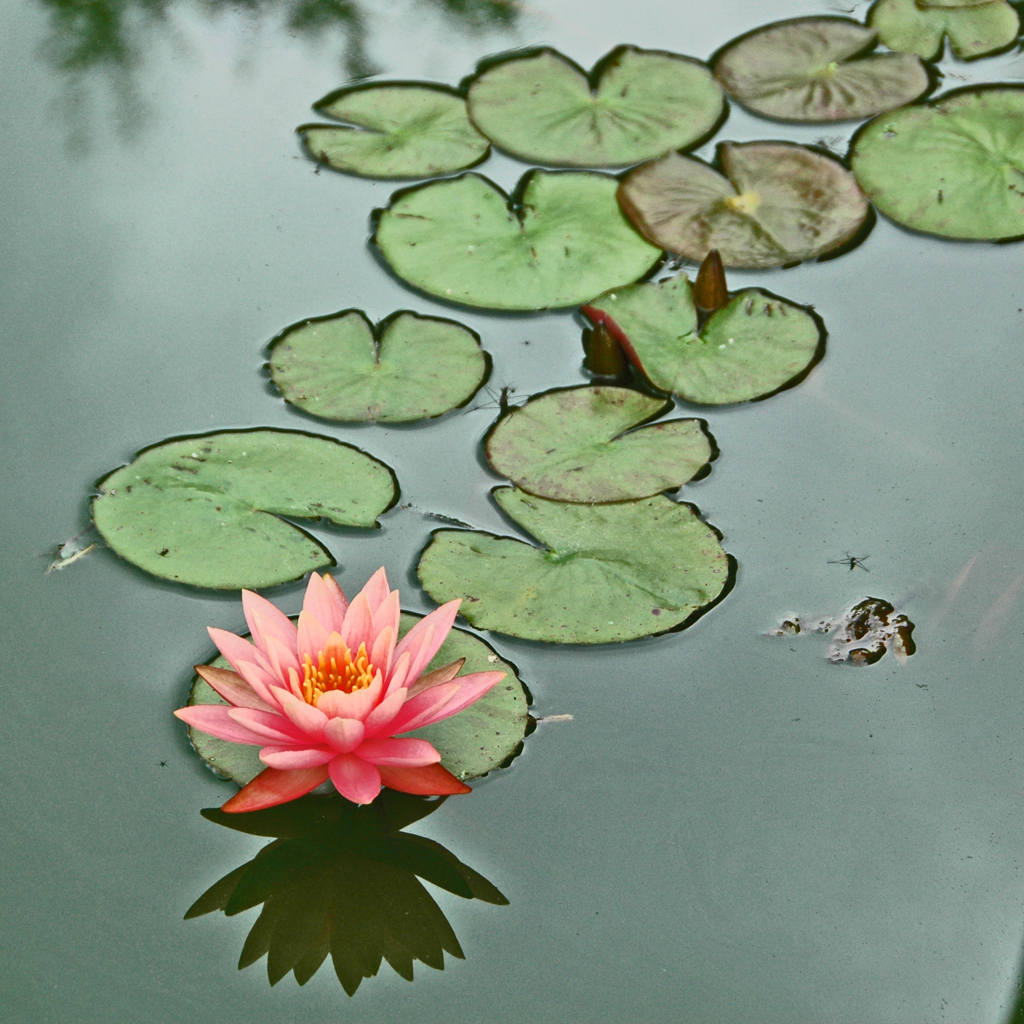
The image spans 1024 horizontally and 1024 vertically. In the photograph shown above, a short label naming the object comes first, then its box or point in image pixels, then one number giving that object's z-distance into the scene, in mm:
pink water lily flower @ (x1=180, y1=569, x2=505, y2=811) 3580
